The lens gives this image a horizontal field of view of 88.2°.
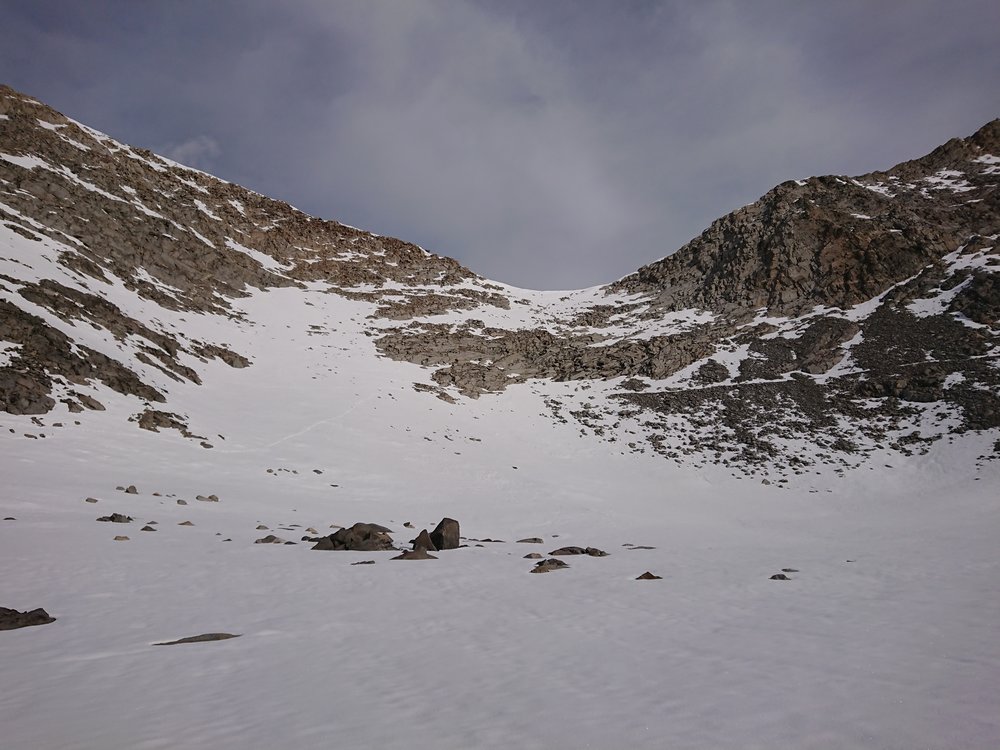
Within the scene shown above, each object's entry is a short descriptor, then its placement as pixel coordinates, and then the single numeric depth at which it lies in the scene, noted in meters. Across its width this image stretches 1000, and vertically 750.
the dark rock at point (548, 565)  13.19
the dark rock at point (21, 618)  7.56
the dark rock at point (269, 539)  15.37
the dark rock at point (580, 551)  16.11
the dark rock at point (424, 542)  15.90
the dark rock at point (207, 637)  7.27
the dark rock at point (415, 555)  14.30
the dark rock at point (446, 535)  16.39
